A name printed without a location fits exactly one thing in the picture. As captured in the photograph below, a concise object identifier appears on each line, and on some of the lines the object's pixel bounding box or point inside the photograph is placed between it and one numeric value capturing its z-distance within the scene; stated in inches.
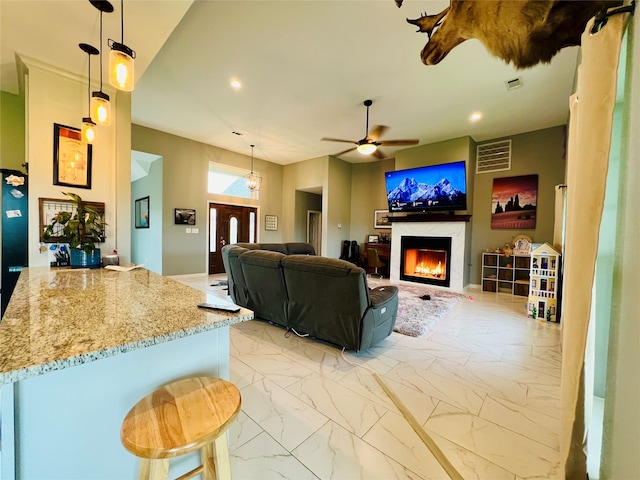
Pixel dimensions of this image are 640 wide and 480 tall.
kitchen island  28.9
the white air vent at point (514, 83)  134.6
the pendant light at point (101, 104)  73.7
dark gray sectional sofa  90.0
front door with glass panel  265.3
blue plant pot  88.6
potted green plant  86.2
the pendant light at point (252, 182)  243.8
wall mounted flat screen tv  205.0
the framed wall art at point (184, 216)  236.2
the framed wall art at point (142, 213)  256.7
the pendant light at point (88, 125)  86.9
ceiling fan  160.4
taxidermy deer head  45.3
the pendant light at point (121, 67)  61.1
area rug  124.7
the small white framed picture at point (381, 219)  282.8
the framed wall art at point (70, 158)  99.5
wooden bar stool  29.4
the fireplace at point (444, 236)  208.5
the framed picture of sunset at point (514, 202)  197.0
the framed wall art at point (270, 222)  303.4
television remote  43.2
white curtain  33.5
